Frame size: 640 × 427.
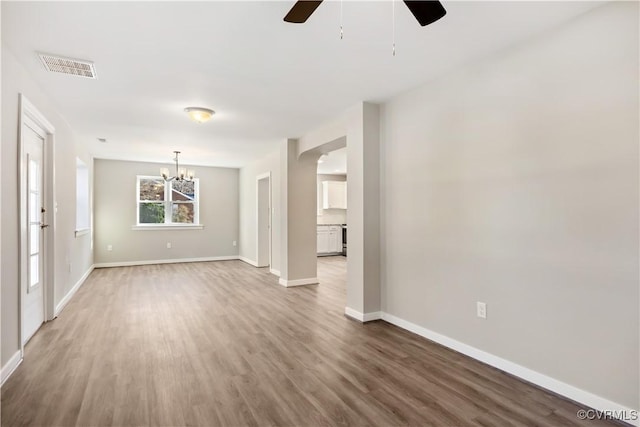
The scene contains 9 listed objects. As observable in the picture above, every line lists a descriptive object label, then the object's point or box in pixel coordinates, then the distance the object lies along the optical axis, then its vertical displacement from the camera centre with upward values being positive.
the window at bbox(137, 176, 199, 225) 7.78 +0.33
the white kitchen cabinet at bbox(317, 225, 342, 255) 9.40 -0.71
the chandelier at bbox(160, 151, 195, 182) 6.84 +0.84
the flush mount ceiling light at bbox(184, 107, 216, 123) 3.81 +1.16
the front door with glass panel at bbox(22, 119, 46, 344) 3.02 -0.12
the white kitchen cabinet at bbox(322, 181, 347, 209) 9.59 +0.57
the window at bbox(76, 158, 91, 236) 5.82 +0.31
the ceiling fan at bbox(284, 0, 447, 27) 1.56 +0.98
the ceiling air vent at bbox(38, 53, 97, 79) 2.59 +1.20
